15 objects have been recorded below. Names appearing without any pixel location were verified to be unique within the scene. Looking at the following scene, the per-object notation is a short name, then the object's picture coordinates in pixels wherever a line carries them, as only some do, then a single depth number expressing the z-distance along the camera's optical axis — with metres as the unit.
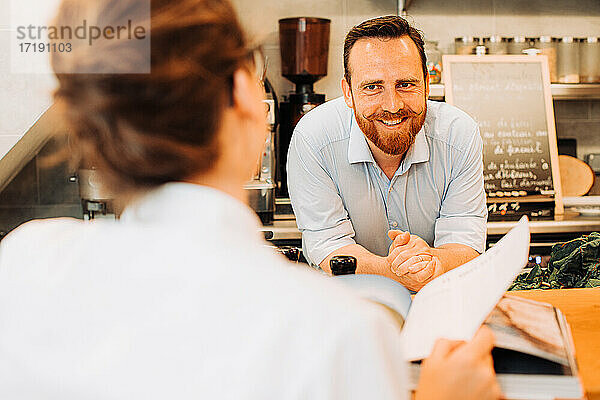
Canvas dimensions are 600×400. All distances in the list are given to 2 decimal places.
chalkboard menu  3.01
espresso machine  2.68
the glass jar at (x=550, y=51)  3.13
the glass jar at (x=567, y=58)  3.15
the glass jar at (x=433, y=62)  3.03
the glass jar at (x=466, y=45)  3.13
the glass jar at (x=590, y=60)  3.14
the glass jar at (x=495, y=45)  3.13
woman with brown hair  0.50
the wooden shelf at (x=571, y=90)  3.04
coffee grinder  2.89
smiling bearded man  1.79
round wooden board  3.21
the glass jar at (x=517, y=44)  3.15
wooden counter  0.86
